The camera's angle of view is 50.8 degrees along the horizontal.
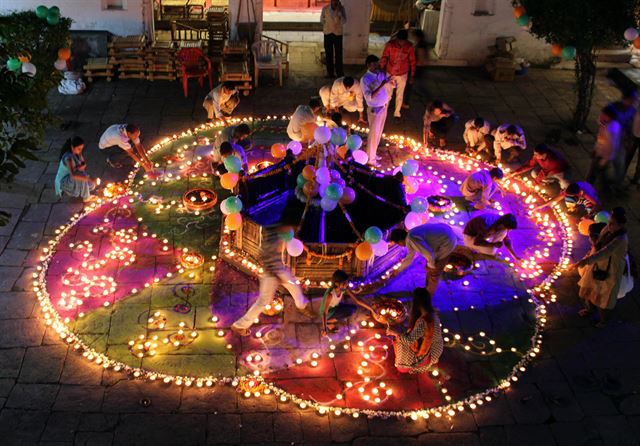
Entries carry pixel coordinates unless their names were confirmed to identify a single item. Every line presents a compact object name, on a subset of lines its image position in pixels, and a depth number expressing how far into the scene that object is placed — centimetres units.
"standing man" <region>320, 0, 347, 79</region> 1280
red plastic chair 1248
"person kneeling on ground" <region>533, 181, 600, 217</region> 927
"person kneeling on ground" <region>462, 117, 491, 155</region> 1080
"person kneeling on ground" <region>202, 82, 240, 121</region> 1074
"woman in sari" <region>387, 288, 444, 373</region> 660
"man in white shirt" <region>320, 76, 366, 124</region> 1057
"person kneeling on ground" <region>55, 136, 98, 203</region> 912
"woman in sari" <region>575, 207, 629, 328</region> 746
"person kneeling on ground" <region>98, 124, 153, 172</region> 965
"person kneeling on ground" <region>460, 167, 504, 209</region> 955
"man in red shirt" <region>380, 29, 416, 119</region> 1131
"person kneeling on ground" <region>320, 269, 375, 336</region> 716
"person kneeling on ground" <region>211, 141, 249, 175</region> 882
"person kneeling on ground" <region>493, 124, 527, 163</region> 1046
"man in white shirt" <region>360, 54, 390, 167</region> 981
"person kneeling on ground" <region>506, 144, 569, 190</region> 990
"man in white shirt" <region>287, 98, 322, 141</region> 906
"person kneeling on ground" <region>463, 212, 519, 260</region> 838
